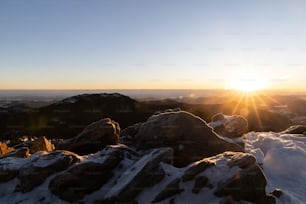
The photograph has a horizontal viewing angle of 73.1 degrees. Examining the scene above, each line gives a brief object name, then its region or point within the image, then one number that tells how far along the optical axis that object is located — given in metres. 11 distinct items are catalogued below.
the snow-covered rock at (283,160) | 11.33
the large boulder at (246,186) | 9.36
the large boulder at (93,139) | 13.16
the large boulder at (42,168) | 10.57
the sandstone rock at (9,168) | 11.11
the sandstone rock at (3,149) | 15.69
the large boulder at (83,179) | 10.00
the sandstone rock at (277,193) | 10.25
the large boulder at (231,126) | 18.04
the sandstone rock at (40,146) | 15.52
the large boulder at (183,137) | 12.42
